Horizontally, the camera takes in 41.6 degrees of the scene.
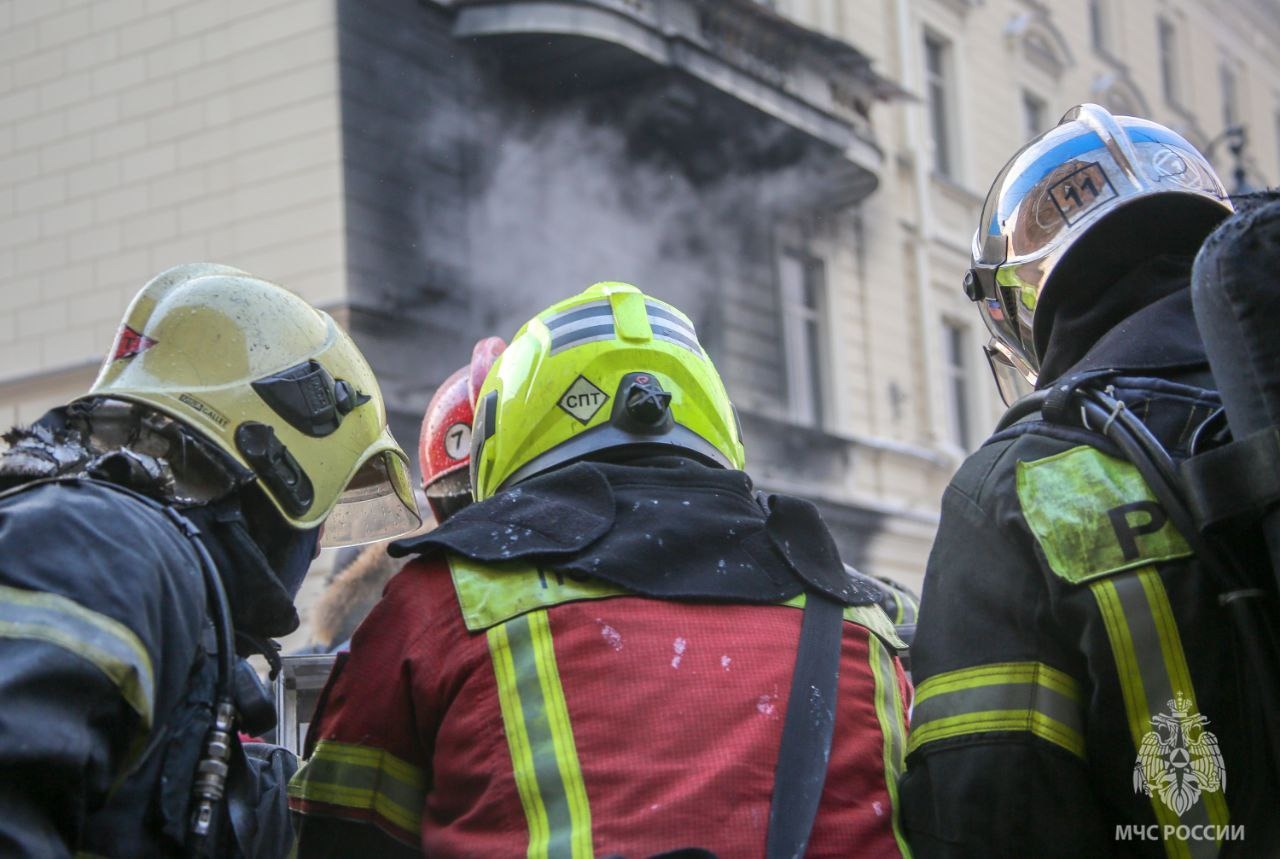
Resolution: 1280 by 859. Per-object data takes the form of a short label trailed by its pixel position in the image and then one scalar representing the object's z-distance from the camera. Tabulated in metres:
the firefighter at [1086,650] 2.04
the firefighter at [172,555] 1.94
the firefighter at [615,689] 2.22
